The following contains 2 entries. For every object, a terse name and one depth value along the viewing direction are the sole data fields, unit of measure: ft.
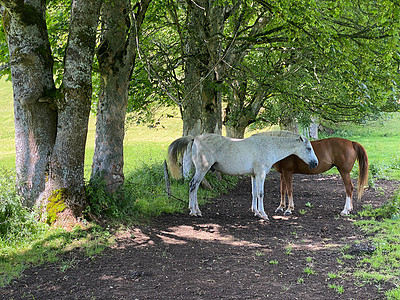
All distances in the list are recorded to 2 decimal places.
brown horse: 35.40
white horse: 33.42
